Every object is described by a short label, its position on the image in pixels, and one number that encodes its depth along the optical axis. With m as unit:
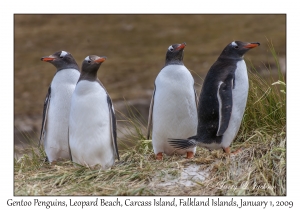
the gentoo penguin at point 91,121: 11.74
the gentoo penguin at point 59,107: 12.88
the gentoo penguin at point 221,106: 11.75
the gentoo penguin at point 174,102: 12.27
